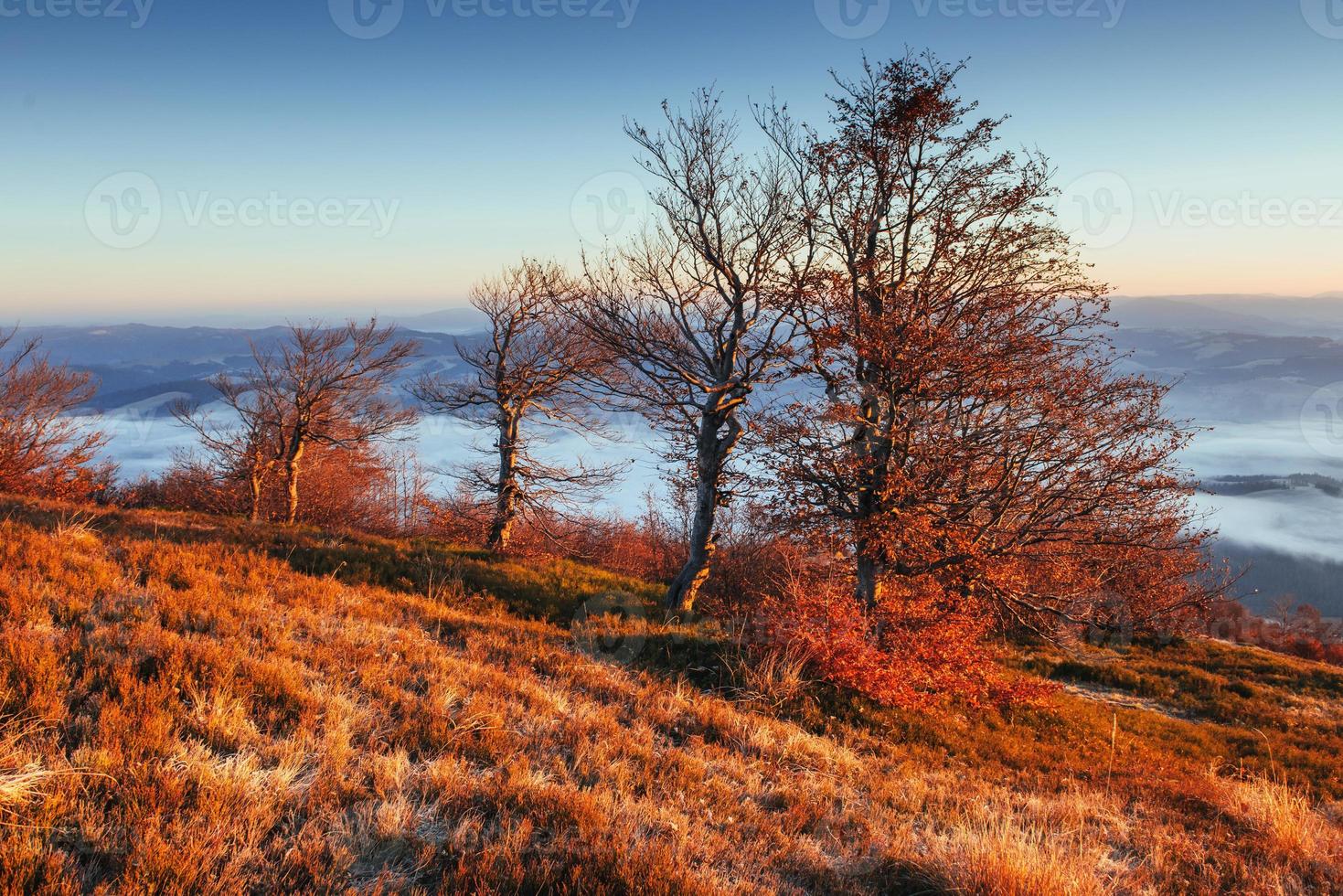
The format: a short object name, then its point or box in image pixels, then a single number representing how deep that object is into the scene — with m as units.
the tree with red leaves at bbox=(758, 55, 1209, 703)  11.12
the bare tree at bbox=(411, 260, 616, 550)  20.81
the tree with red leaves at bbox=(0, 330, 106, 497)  26.84
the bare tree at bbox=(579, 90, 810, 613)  14.19
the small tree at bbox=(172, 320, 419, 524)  28.34
